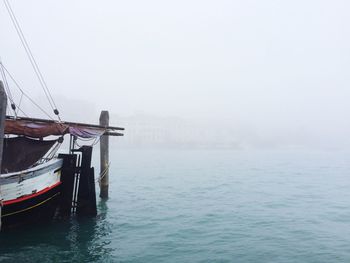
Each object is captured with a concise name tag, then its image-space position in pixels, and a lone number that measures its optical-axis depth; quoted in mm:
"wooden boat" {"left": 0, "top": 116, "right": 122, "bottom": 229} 11094
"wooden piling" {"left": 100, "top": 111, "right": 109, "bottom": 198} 17828
